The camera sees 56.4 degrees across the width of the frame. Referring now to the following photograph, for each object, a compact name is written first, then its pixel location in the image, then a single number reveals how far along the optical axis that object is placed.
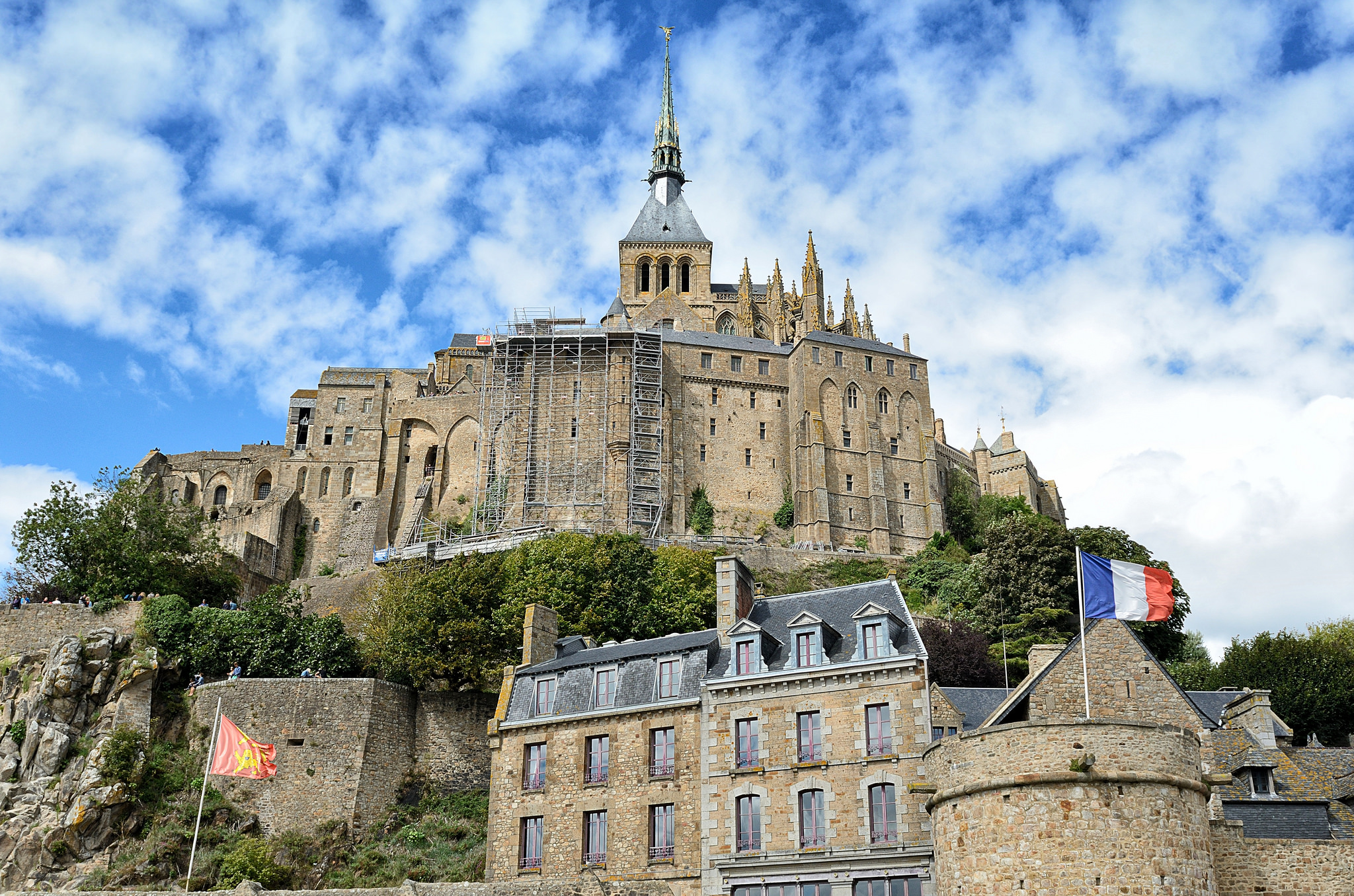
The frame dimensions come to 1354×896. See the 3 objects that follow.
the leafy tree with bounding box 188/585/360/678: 39.50
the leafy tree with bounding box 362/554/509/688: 38.16
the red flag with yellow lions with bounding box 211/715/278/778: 29.55
